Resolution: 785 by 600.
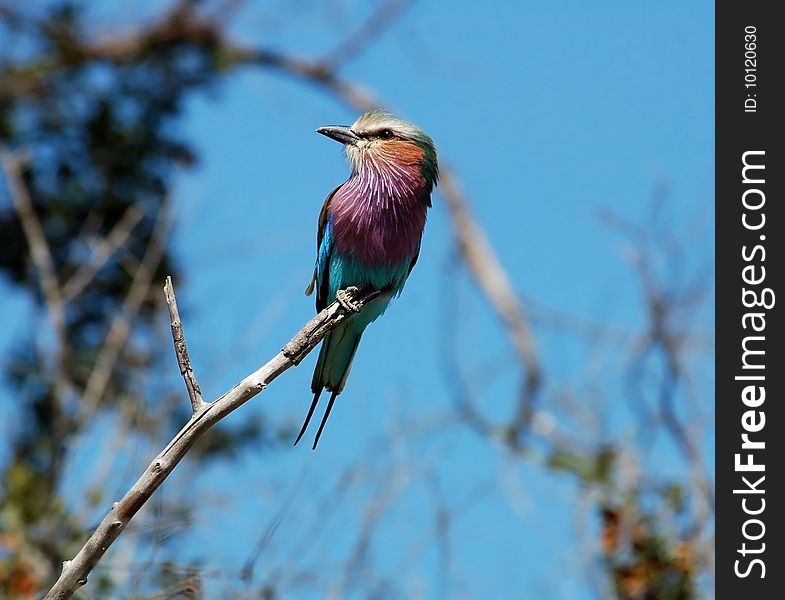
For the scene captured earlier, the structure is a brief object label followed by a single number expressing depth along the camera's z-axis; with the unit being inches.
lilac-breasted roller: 277.0
